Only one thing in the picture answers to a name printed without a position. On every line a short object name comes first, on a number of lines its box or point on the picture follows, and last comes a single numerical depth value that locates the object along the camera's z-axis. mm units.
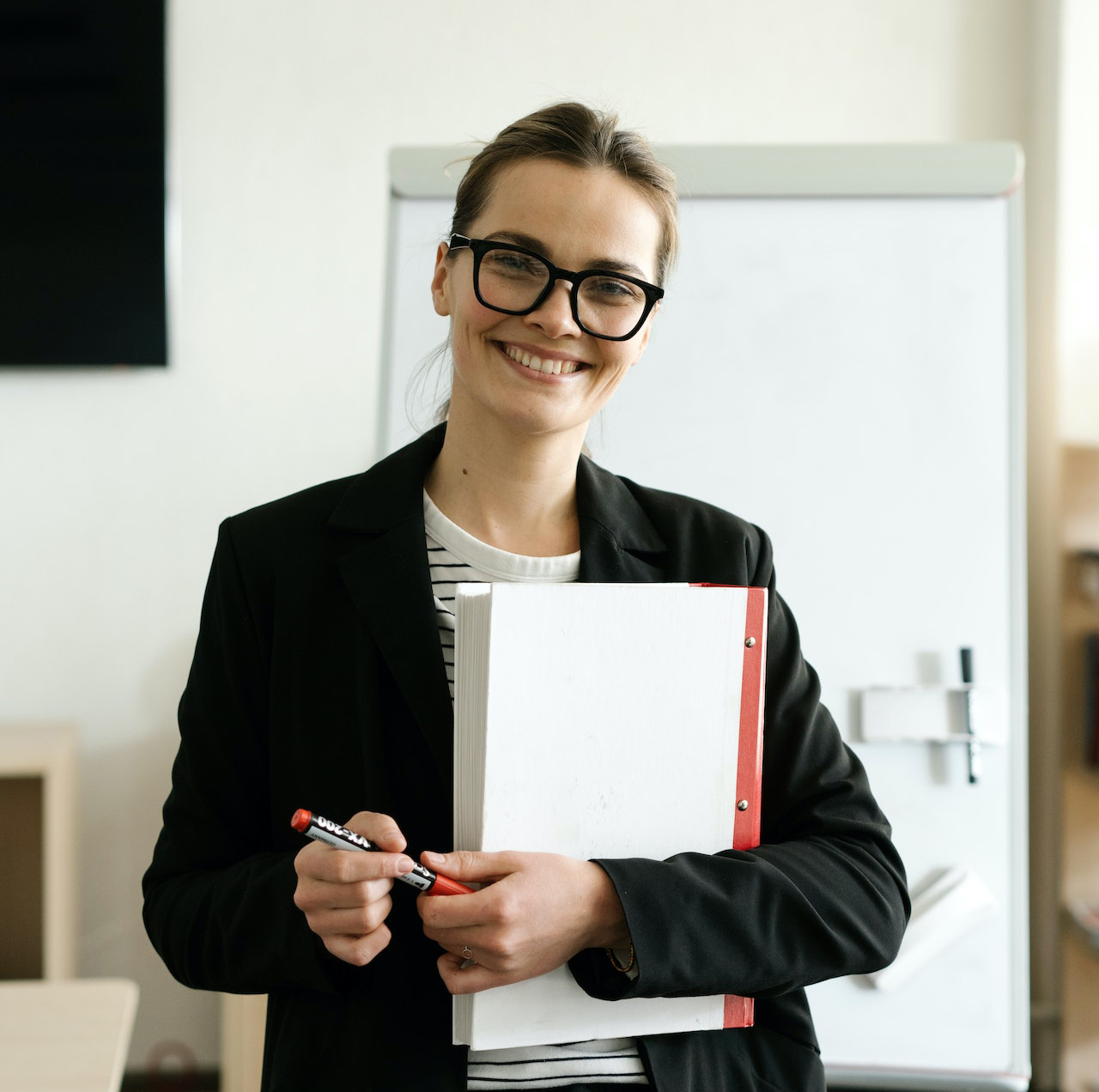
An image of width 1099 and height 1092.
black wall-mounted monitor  2119
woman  771
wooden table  1064
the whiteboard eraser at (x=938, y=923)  1522
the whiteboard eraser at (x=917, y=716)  1553
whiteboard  1586
